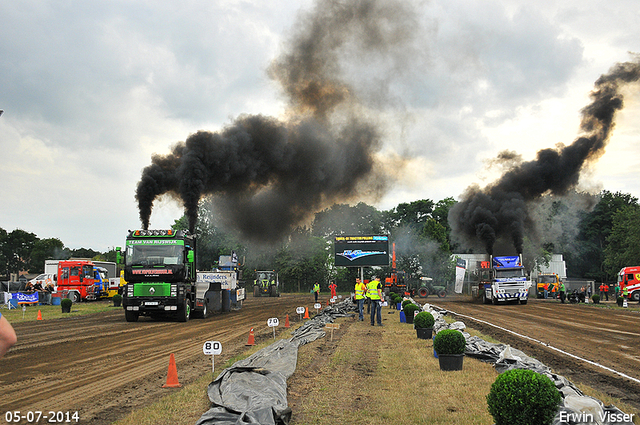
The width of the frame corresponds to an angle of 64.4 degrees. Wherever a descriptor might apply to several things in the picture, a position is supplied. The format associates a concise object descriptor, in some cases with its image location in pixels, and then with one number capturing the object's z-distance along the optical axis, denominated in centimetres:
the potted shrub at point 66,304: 3062
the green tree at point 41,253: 10738
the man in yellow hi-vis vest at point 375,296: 2091
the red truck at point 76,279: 4412
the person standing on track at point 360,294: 2308
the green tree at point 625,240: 6600
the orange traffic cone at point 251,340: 1488
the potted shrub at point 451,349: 1028
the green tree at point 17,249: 10569
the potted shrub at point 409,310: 2156
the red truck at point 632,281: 4688
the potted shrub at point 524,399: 517
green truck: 2273
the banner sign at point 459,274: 5821
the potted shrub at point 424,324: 1561
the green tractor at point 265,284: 6278
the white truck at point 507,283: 3997
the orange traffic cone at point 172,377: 931
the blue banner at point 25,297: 3569
